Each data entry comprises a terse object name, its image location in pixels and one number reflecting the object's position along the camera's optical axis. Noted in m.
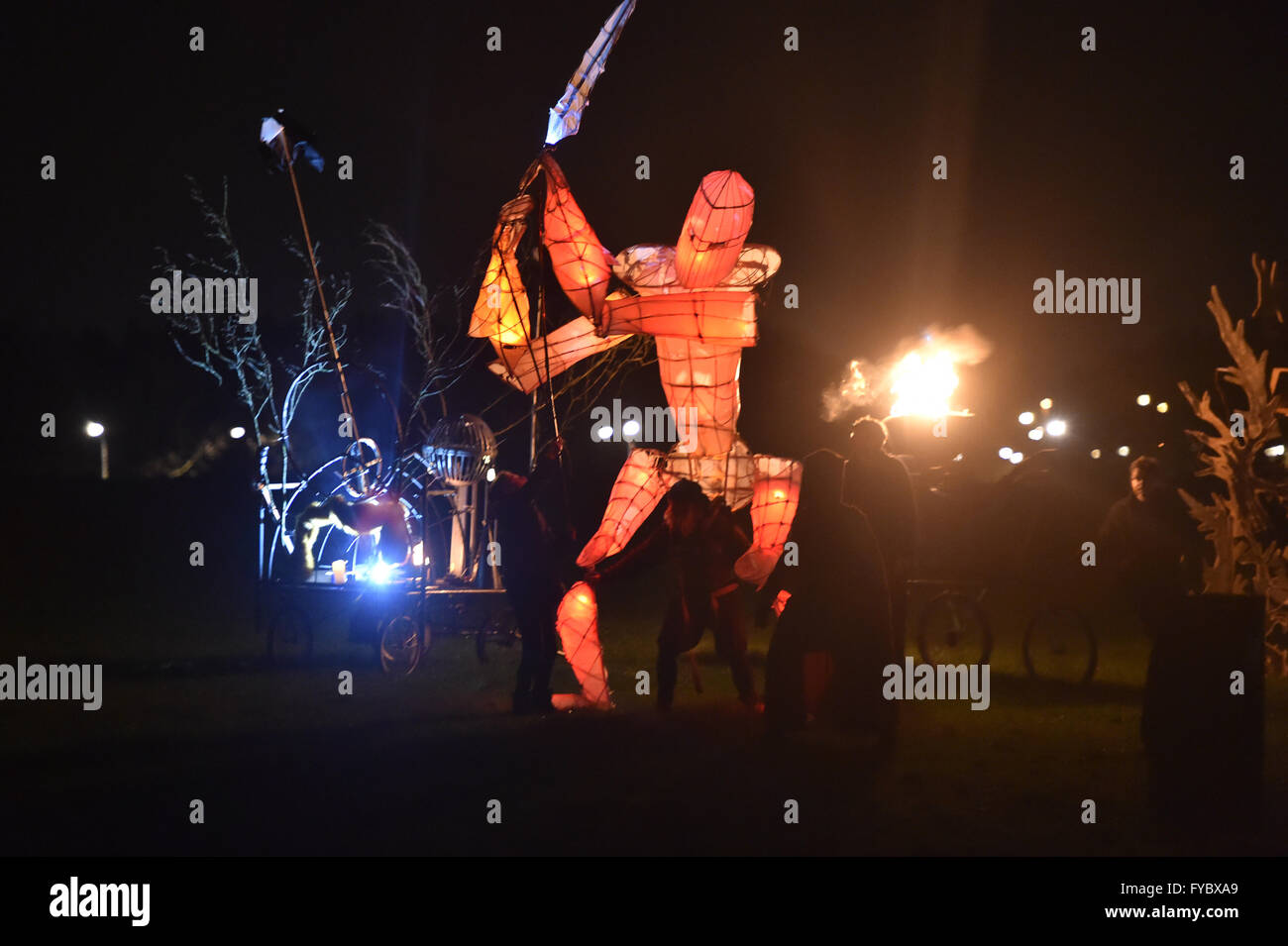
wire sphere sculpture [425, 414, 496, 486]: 13.47
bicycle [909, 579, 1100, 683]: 12.66
